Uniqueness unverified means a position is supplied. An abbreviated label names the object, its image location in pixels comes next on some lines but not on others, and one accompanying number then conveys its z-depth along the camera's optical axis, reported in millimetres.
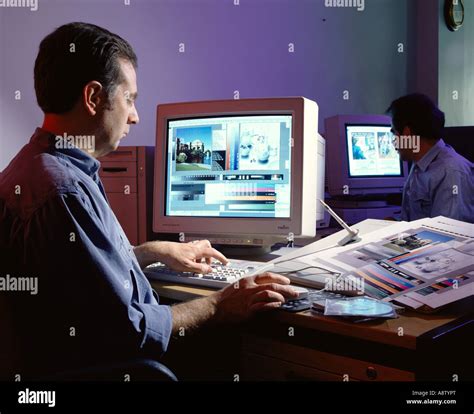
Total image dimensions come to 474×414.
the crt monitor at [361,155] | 3021
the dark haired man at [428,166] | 2609
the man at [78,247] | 937
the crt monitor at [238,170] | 1639
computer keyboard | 1370
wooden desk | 962
